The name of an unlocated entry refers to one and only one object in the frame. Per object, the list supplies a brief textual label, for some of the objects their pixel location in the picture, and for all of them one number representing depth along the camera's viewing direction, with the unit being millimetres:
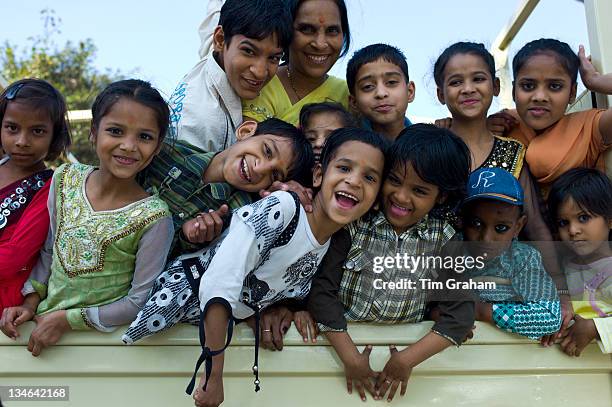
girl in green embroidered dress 2113
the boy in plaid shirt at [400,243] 2091
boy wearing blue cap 2090
